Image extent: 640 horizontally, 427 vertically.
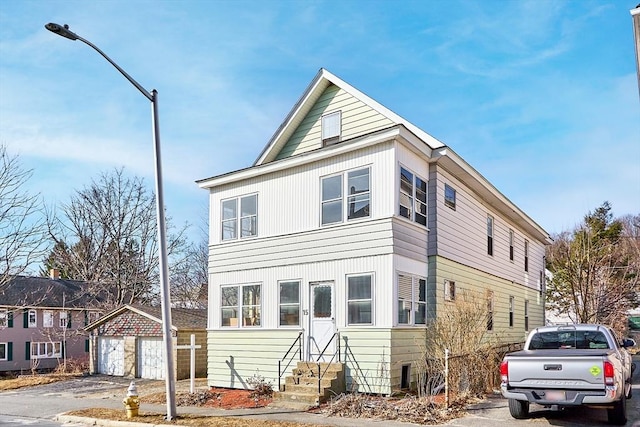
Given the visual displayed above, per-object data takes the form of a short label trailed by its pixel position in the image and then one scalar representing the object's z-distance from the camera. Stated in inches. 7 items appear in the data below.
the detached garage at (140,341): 922.7
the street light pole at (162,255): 483.3
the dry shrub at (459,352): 532.1
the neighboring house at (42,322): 1336.1
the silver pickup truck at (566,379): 378.9
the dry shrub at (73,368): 1094.4
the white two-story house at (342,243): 585.0
